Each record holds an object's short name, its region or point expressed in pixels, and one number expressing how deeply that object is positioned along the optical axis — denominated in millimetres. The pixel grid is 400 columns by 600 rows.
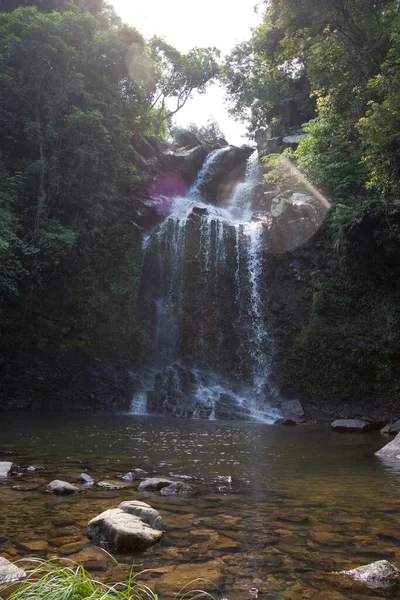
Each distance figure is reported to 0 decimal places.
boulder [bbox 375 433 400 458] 8438
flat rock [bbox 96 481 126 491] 5345
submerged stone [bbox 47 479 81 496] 5061
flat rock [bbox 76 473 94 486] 5574
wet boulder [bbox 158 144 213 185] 24875
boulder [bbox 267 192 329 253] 18875
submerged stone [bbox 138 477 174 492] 5337
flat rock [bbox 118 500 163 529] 3953
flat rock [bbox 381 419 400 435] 12469
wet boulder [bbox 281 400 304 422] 15377
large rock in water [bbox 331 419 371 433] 13250
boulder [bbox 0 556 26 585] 2777
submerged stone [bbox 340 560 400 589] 2984
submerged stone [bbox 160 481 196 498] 5184
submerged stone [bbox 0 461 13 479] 5789
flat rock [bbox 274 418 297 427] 14406
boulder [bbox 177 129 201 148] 30531
